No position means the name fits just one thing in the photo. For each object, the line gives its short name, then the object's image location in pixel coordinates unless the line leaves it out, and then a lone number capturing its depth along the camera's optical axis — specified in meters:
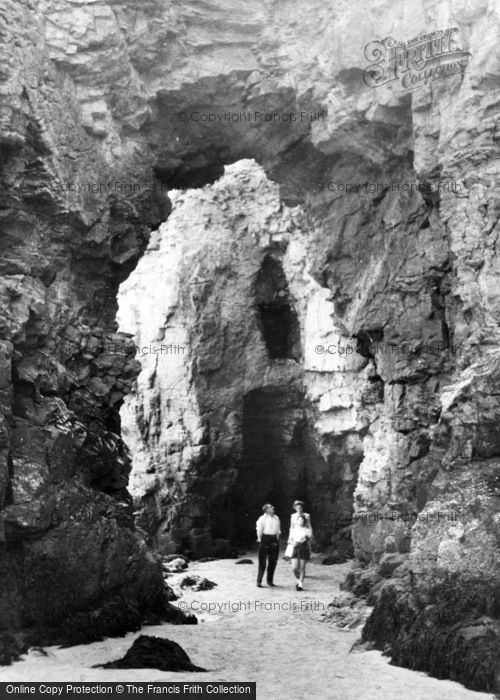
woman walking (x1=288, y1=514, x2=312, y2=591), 19.48
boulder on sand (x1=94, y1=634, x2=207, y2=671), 12.44
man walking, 19.36
